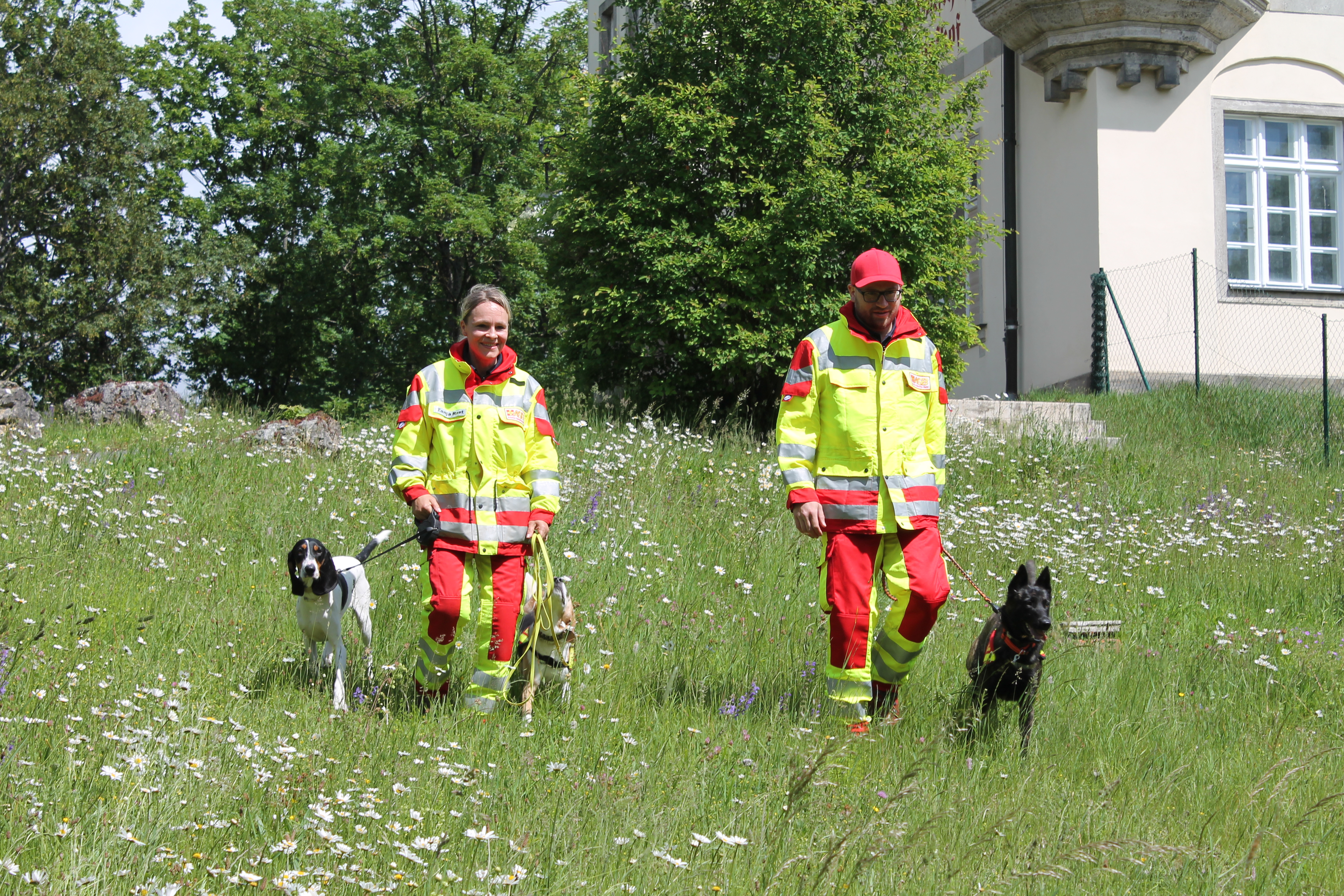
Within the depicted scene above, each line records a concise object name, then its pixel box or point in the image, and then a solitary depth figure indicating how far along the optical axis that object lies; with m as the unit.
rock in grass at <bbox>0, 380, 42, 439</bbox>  13.38
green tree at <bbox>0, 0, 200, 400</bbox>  26.98
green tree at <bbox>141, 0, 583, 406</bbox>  32.12
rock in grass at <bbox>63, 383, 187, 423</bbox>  14.84
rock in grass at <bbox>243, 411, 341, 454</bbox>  12.05
